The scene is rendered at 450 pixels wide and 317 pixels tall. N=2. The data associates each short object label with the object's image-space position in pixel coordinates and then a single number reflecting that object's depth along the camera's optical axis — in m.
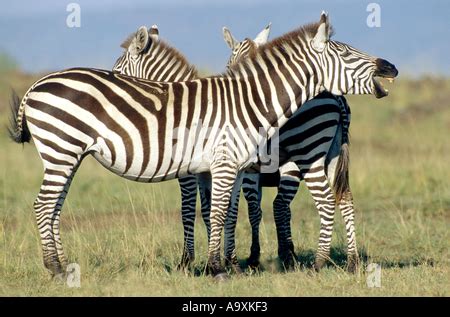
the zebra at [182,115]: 16.67
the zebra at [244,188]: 19.33
